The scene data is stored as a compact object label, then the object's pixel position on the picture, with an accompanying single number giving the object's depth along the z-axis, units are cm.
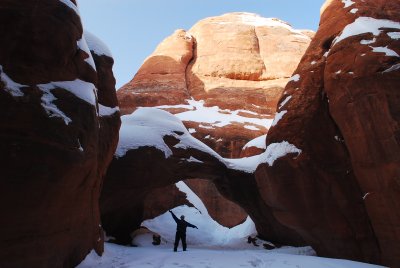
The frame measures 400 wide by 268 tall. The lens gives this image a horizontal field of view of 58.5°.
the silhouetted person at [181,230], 1060
